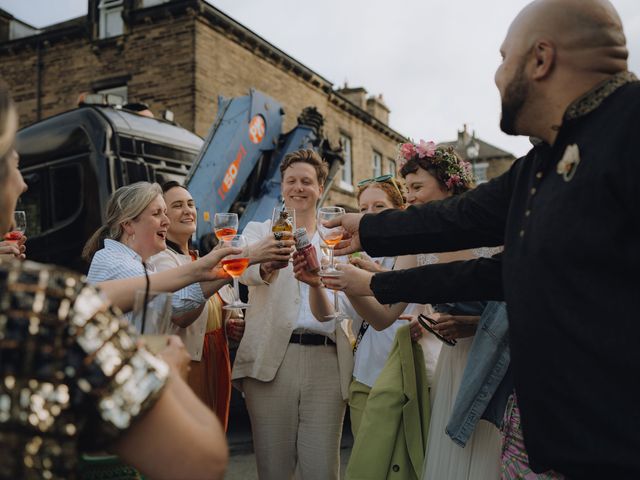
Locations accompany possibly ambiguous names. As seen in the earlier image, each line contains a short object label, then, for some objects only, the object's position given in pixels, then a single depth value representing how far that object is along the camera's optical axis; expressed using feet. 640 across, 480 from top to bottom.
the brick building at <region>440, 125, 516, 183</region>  122.58
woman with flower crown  8.51
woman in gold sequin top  3.38
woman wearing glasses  9.91
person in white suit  10.53
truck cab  19.72
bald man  4.52
